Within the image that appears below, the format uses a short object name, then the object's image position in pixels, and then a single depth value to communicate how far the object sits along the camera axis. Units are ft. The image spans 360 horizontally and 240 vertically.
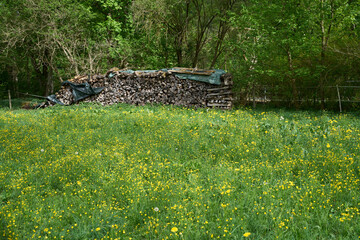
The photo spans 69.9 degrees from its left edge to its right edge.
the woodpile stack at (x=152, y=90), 42.09
